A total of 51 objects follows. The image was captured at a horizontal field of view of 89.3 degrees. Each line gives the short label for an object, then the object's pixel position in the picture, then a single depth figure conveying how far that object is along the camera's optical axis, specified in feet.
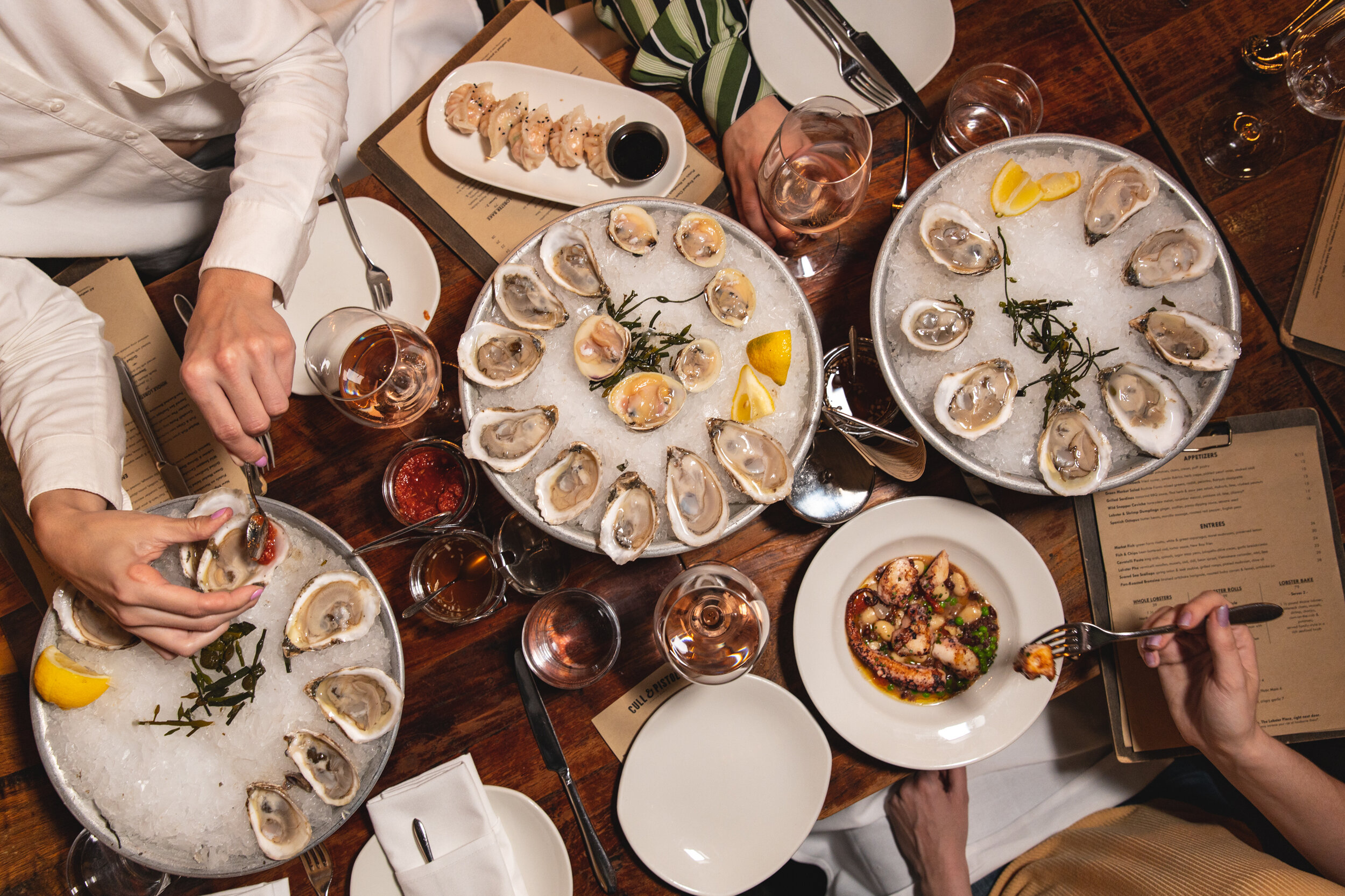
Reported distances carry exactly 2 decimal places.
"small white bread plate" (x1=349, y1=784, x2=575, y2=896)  4.51
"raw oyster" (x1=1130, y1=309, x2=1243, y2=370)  3.91
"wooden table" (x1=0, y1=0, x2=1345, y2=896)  4.65
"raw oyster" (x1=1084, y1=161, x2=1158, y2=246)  4.04
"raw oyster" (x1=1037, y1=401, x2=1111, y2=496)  3.92
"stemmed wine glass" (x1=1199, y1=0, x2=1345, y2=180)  4.60
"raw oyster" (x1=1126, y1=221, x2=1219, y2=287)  3.99
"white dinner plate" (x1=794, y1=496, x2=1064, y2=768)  4.49
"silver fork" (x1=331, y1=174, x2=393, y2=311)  4.72
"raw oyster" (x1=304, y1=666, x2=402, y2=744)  4.09
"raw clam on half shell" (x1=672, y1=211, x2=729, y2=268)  4.13
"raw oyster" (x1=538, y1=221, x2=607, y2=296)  4.15
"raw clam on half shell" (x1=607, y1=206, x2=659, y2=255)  4.16
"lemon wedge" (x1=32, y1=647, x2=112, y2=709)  3.80
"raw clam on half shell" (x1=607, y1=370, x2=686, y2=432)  4.07
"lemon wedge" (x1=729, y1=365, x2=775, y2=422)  4.02
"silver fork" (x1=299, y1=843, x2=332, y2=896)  4.49
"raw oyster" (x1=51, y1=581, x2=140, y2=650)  4.03
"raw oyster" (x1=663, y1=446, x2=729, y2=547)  3.99
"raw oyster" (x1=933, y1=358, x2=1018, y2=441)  3.95
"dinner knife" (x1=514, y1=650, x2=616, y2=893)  4.55
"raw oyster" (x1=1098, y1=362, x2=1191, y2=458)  3.93
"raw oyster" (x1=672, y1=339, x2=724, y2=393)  4.12
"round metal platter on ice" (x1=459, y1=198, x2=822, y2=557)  3.87
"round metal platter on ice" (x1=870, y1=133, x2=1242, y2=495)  3.87
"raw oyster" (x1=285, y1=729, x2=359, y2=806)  4.08
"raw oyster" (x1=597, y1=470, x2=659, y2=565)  3.86
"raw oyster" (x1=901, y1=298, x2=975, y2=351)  4.03
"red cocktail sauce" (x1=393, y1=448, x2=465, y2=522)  4.65
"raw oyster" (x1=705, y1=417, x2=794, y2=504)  3.90
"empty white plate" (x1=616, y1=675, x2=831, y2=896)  4.57
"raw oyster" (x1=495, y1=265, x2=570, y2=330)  4.10
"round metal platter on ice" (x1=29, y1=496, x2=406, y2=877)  3.86
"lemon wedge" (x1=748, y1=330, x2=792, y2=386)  3.99
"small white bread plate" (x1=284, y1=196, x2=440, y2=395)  4.77
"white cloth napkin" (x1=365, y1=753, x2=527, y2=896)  4.46
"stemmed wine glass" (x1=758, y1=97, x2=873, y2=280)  4.25
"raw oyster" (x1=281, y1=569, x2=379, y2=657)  4.11
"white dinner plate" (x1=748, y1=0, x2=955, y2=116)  4.82
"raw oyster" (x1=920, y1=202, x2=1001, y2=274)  4.07
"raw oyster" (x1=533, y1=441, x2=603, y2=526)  3.96
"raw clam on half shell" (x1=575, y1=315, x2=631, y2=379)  4.08
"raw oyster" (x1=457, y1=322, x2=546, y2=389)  4.01
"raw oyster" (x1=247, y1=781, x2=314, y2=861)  4.08
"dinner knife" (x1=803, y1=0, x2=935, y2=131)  4.69
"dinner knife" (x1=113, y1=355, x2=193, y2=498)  4.62
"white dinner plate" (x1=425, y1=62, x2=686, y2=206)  4.81
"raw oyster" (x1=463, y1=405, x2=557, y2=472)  3.92
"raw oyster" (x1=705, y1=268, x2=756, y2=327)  4.10
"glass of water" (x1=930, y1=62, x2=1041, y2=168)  4.73
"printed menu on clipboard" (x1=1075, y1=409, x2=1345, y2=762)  4.72
